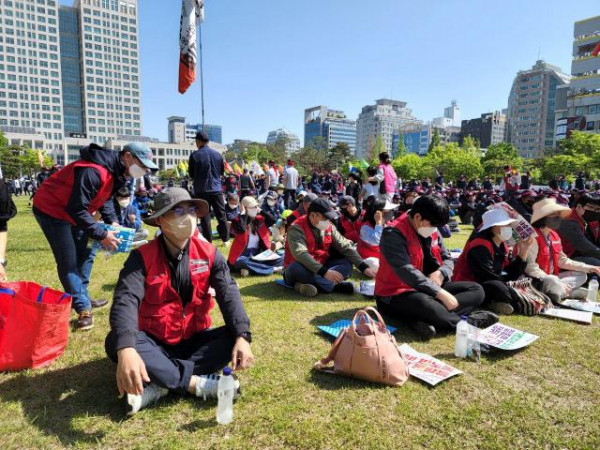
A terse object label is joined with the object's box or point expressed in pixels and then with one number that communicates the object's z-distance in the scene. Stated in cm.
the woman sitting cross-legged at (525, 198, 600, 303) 448
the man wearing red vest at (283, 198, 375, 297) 471
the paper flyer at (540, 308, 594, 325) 392
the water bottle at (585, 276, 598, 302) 454
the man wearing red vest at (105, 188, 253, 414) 234
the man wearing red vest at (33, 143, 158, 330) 331
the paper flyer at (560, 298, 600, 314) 427
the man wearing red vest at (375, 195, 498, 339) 351
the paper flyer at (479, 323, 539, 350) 320
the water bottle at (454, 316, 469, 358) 312
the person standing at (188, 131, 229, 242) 669
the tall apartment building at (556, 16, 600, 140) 6619
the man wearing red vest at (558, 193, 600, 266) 525
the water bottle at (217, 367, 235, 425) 224
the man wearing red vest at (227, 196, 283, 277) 590
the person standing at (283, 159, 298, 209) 1257
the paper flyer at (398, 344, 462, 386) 274
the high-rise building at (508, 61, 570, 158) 10300
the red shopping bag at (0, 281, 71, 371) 278
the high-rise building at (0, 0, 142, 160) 9225
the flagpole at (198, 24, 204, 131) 991
